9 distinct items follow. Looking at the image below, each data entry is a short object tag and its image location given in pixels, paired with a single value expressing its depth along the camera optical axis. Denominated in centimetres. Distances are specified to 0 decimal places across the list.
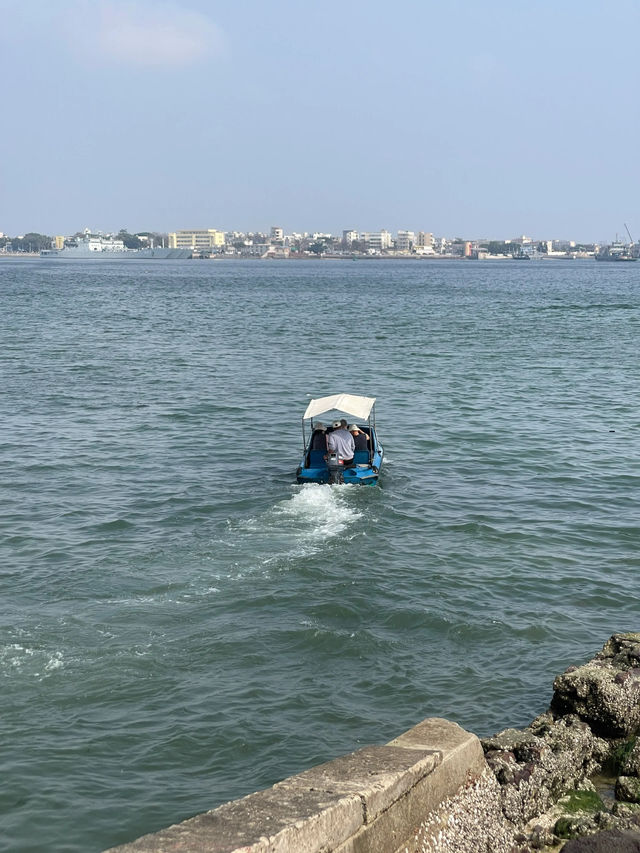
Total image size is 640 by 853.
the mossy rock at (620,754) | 1077
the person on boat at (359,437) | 2442
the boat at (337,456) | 2291
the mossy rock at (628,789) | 1001
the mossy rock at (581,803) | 991
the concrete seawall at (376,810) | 757
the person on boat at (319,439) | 2458
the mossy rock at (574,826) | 928
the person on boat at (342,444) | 2325
